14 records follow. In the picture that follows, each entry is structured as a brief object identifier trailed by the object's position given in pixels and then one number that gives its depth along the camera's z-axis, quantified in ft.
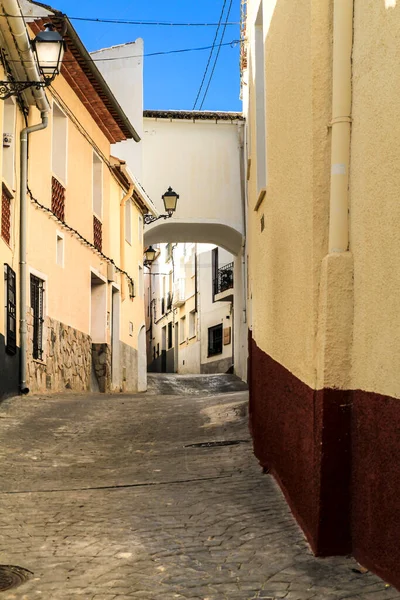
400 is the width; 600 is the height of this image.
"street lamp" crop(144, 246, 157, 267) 88.48
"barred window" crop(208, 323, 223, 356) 120.16
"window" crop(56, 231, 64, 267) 53.52
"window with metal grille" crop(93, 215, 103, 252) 63.57
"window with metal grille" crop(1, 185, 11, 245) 42.17
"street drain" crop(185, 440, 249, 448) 30.50
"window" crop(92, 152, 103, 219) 65.10
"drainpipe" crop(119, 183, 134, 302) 71.79
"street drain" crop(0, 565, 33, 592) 16.12
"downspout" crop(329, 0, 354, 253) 17.85
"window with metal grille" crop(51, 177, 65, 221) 52.38
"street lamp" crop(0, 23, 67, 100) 40.68
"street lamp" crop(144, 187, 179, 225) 73.41
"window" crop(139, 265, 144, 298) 81.25
